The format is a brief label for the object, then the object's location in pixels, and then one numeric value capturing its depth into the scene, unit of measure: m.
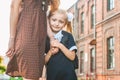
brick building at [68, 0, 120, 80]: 10.46
